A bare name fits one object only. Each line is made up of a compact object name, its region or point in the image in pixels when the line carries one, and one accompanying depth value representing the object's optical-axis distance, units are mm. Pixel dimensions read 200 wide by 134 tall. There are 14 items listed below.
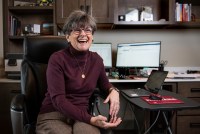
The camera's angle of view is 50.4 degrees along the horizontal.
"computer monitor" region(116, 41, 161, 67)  2413
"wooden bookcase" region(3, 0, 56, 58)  2428
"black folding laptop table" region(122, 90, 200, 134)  1257
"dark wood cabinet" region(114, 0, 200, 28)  2381
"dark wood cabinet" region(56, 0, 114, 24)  2369
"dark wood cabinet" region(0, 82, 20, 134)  2174
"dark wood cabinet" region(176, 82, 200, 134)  2115
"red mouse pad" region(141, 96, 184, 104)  1375
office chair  1335
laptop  1644
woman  1163
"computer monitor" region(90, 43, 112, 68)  2553
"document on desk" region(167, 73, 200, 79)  2198
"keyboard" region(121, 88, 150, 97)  1596
